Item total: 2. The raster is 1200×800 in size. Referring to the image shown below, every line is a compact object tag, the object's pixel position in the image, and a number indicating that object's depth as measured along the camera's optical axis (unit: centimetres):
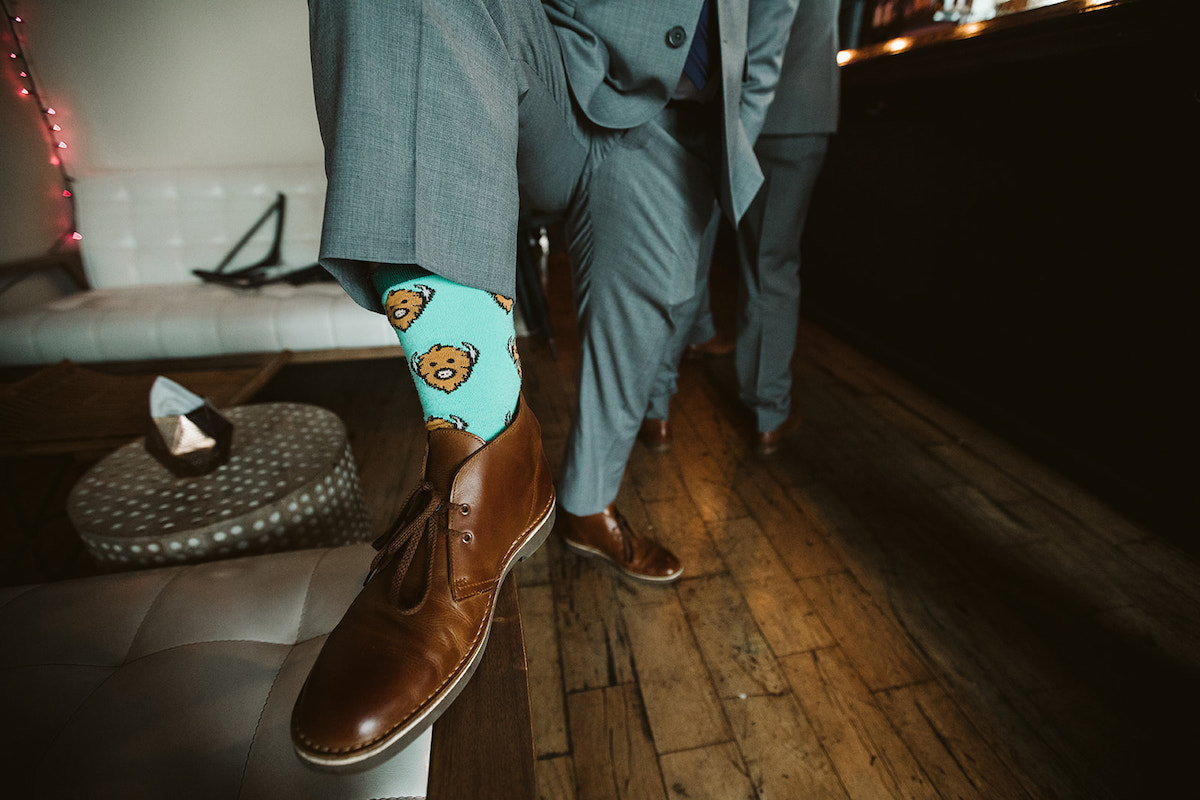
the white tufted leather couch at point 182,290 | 163
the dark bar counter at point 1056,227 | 107
